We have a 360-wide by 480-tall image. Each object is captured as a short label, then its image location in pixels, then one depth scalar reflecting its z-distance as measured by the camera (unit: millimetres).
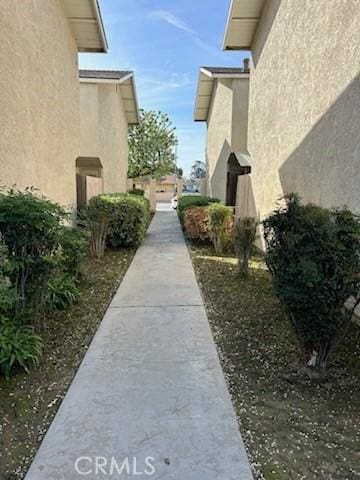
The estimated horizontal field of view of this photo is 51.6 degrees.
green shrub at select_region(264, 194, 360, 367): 3725
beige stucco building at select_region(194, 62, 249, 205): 14375
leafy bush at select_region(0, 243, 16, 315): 3912
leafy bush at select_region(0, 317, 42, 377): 3988
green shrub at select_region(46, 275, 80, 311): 5738
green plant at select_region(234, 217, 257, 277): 8336
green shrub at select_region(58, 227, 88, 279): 5090
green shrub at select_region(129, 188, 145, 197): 25641
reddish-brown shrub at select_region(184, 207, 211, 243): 11727
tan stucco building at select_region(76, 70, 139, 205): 15297
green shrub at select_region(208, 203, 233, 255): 10797
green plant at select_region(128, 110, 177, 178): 29453
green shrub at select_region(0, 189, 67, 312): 4441
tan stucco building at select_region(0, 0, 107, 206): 6230
